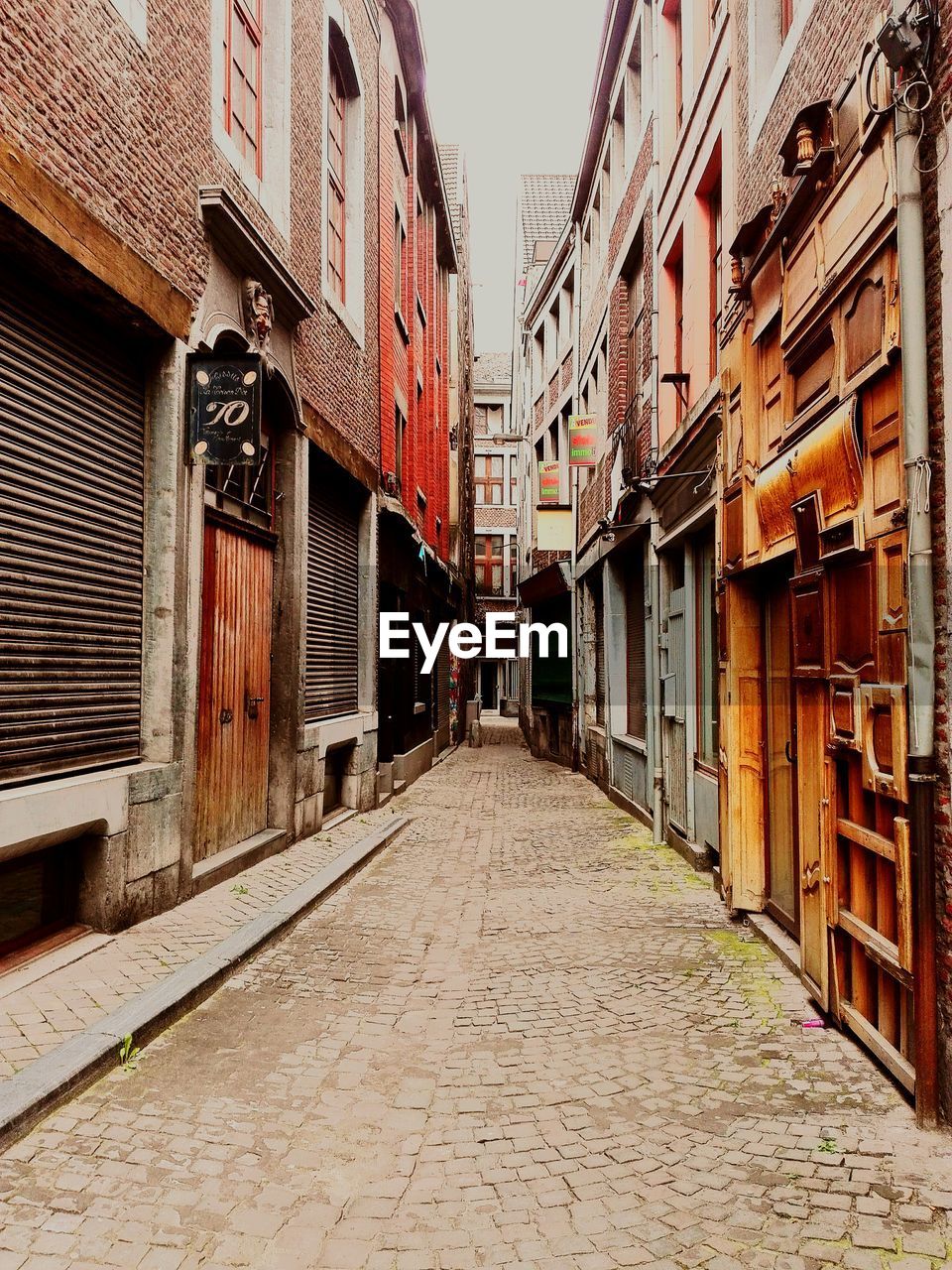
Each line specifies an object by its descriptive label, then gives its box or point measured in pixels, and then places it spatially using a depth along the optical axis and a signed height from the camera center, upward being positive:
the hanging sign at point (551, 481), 19.94 +4.16
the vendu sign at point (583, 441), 16.25 +4.11
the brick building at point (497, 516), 44.12 +7.57
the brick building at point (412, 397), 14.20 +5.35
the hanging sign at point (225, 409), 6.48 +1.87
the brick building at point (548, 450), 20.14 +5.89
